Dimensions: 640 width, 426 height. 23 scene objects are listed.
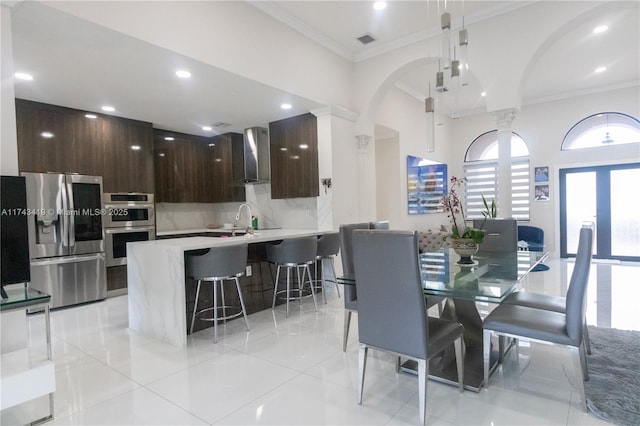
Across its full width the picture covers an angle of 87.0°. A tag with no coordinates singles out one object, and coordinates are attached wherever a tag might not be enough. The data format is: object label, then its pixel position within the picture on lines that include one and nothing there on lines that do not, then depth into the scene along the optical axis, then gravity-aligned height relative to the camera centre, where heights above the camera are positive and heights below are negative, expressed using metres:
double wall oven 4.96 -0.17
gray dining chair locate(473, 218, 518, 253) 3.55 -0.37
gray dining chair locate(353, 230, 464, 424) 1.83 -0.57
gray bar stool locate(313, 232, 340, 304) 4.35 -0.56
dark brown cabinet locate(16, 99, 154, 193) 4.36 +0.96
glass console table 1.82 -0.88
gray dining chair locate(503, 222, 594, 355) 2.45 -0.78
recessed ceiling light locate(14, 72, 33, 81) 3.56 +1.48
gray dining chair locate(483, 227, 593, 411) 1.93 -0.77
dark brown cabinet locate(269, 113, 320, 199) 4.98 +0.76
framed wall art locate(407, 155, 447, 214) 7.14 +0.40
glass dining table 1.98 -0.52
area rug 1.93 -1.23
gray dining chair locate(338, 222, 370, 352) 2.77 -0.56
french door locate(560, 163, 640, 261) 6.84 -0.21
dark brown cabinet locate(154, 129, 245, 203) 6.07 +0.78
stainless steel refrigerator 4.18 -0.31
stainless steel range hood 5.79 +0.89
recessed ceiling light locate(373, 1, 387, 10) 3.77 +2.25
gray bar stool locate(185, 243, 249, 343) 3.15 -0.54
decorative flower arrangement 2.66 -0.24
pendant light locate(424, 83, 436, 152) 3.03 +0.74
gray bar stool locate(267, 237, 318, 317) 3.88 -0.54
